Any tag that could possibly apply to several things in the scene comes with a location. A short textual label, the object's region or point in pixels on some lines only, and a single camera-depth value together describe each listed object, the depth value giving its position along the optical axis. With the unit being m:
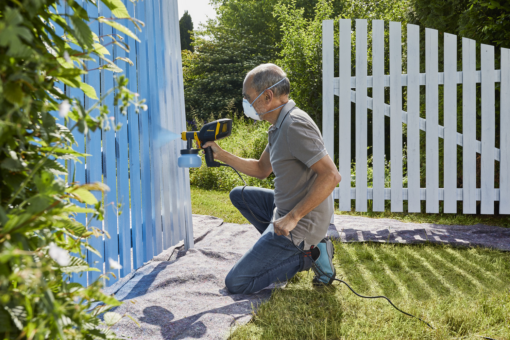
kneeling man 2.26
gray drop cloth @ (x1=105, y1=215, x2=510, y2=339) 1.94
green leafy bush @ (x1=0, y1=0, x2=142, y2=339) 0.59
